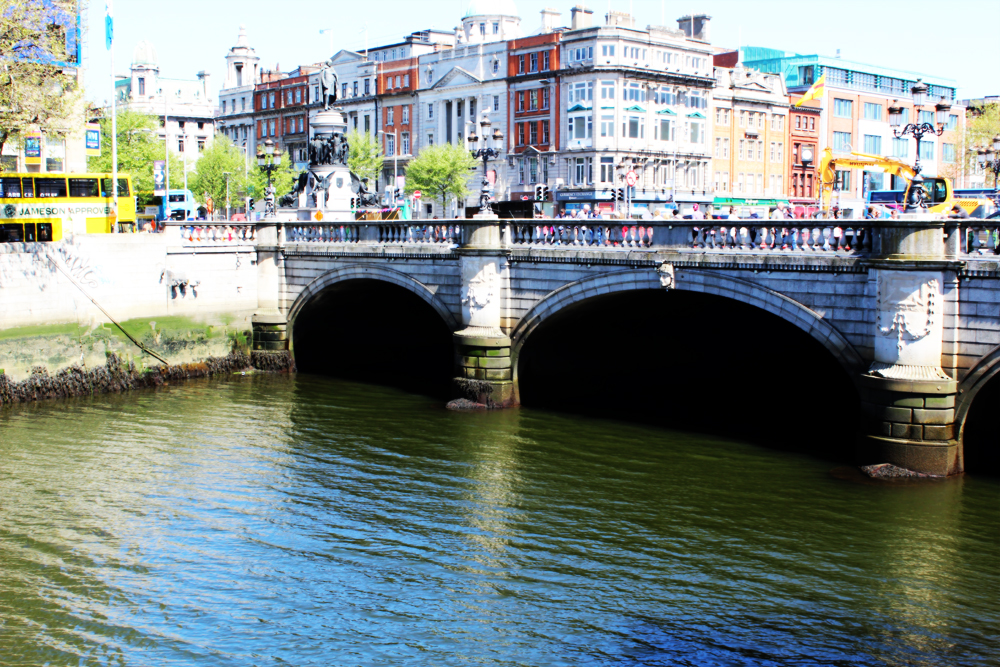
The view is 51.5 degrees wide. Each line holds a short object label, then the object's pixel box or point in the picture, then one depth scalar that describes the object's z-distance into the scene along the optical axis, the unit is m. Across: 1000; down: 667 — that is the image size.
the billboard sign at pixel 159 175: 61.96
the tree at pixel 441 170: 73.00
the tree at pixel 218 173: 81.88
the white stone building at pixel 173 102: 106.19
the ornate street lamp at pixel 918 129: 19.48
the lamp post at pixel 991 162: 40.25
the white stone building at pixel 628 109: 68.56
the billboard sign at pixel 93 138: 44.94
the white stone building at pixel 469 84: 76.00
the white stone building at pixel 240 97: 102.81
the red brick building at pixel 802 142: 81.69
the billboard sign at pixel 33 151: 42.14
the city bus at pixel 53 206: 35.25
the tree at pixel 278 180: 77.75
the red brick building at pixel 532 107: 71.44
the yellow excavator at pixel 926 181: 37.59
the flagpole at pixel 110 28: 37.28
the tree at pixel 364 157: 78.00
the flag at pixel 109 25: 37.25
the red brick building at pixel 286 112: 94.81
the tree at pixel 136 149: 68.75
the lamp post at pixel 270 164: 35.73
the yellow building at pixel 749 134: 76.75
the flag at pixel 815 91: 78.06
